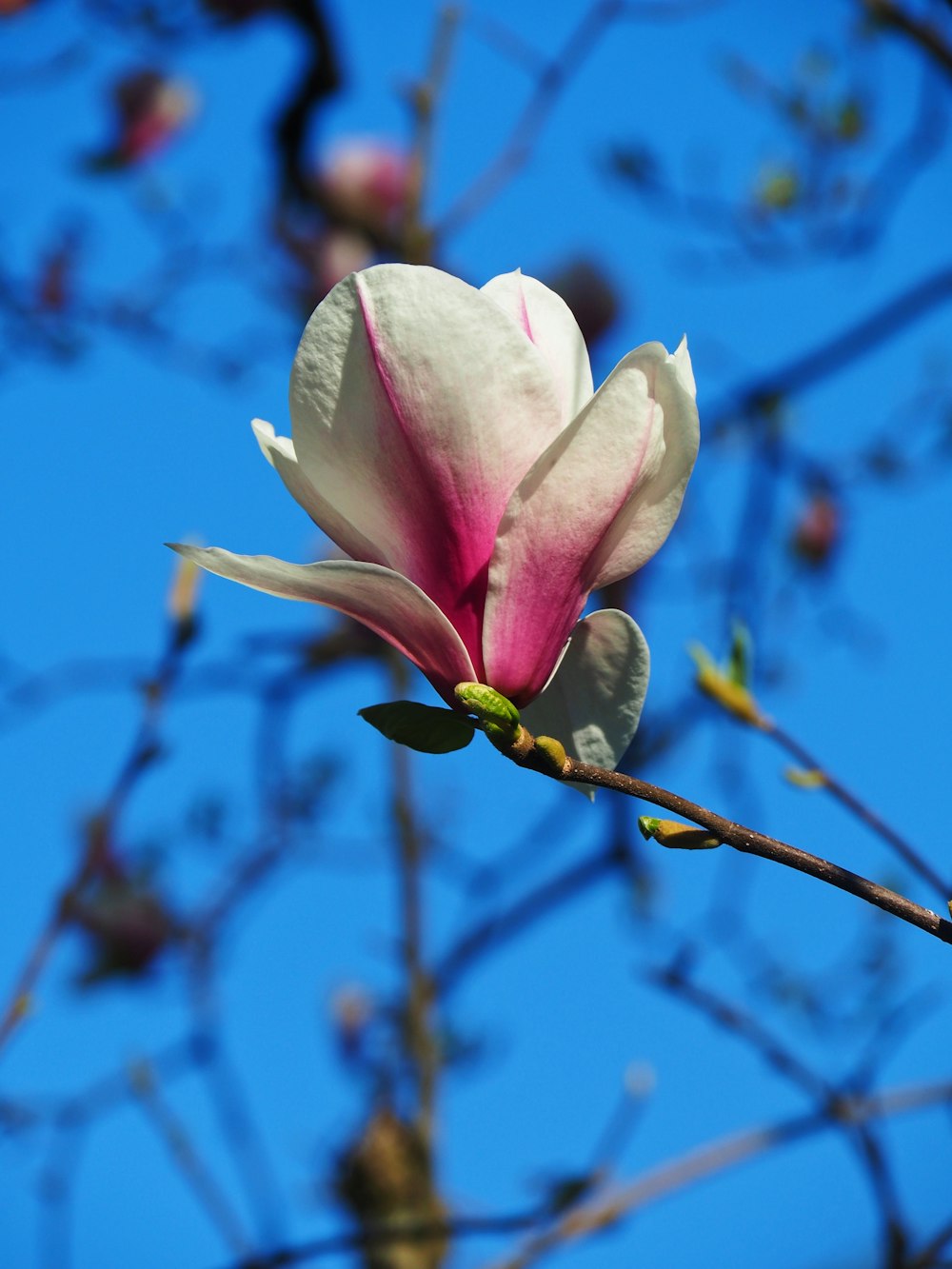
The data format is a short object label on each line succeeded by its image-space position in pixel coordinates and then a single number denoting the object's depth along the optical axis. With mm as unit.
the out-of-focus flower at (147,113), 3402
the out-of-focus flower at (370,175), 3381
